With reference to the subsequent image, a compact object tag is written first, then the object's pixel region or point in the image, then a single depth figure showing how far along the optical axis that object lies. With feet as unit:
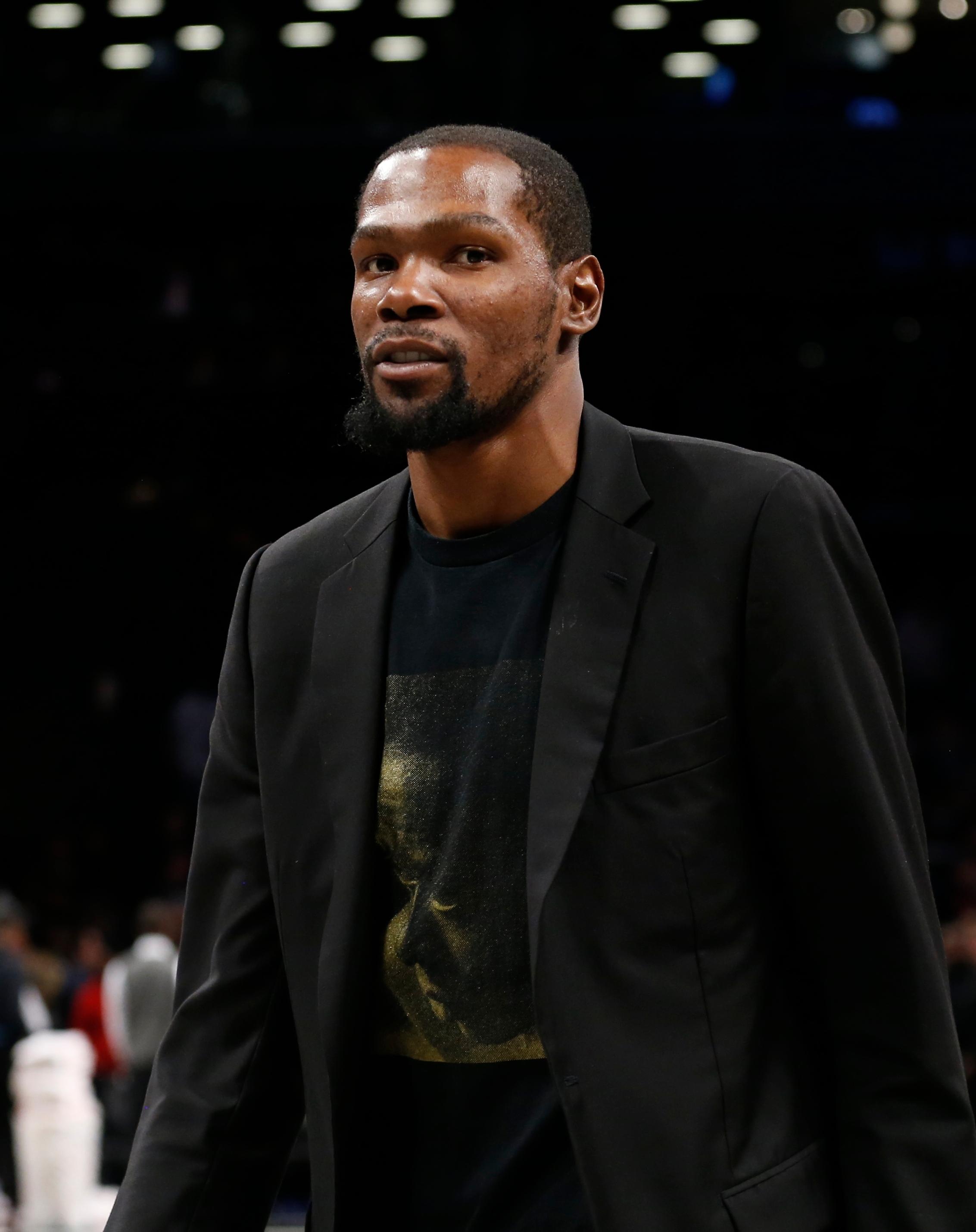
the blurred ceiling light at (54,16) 64.39
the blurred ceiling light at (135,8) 65.26
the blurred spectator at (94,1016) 51.13
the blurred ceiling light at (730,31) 62.44
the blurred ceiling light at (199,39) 63.31
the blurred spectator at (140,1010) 45.44
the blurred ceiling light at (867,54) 61.21
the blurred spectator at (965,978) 39.58
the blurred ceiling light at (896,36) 61.26
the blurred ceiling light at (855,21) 62.13
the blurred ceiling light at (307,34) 62.75
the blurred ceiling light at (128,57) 63.77
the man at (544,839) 9.33
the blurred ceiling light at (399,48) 62.80
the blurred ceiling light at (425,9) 63.10
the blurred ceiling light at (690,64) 62.03
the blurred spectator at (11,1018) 44.47
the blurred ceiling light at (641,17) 61.82
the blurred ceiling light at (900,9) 61.77
